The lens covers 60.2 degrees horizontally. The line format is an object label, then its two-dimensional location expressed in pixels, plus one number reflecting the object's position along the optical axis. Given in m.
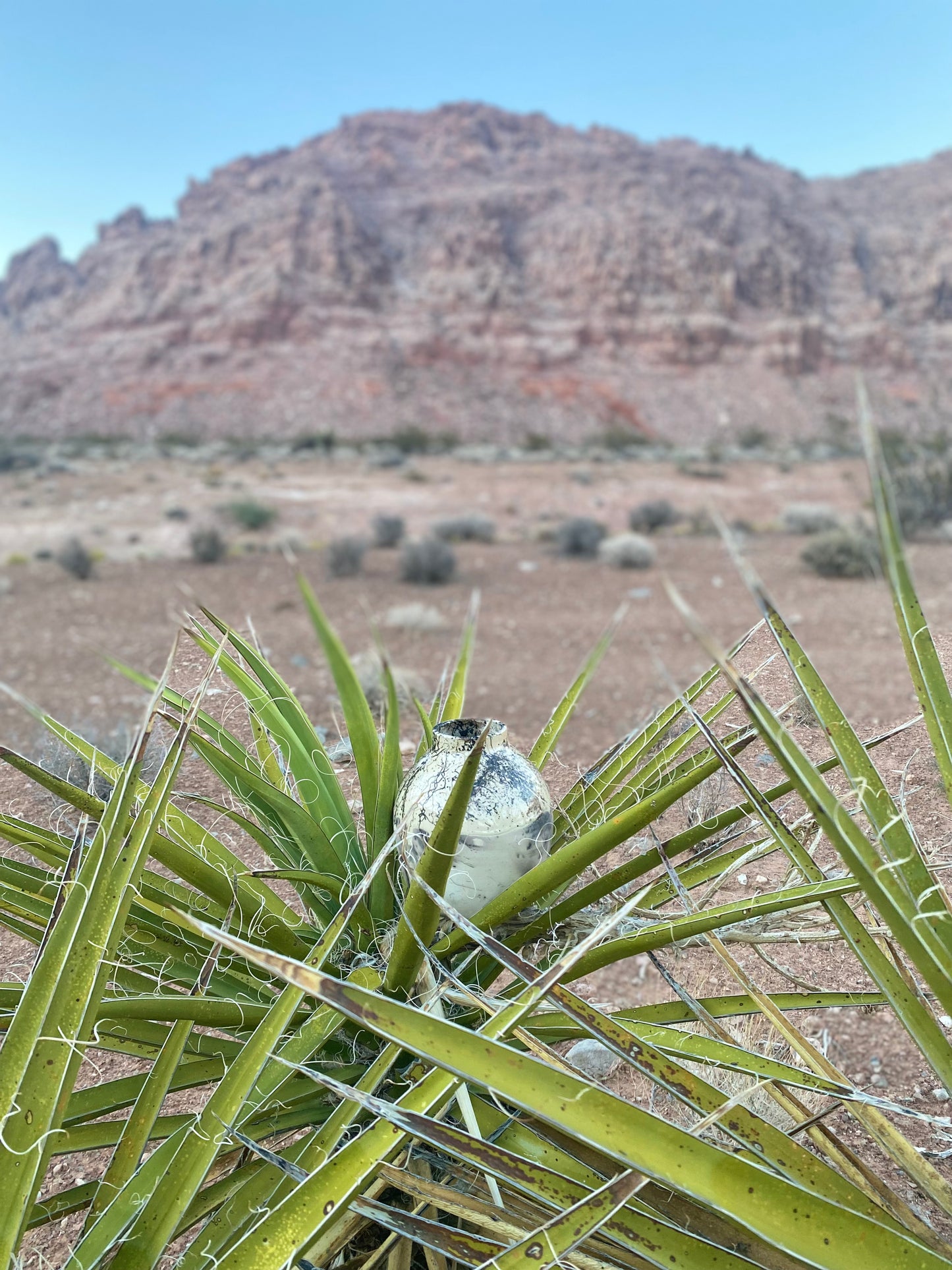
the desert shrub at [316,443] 39.53
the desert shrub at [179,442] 43.31
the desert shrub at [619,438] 42.19
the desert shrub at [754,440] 46.62
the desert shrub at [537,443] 40.78
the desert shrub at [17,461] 30.42
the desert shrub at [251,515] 16.77
